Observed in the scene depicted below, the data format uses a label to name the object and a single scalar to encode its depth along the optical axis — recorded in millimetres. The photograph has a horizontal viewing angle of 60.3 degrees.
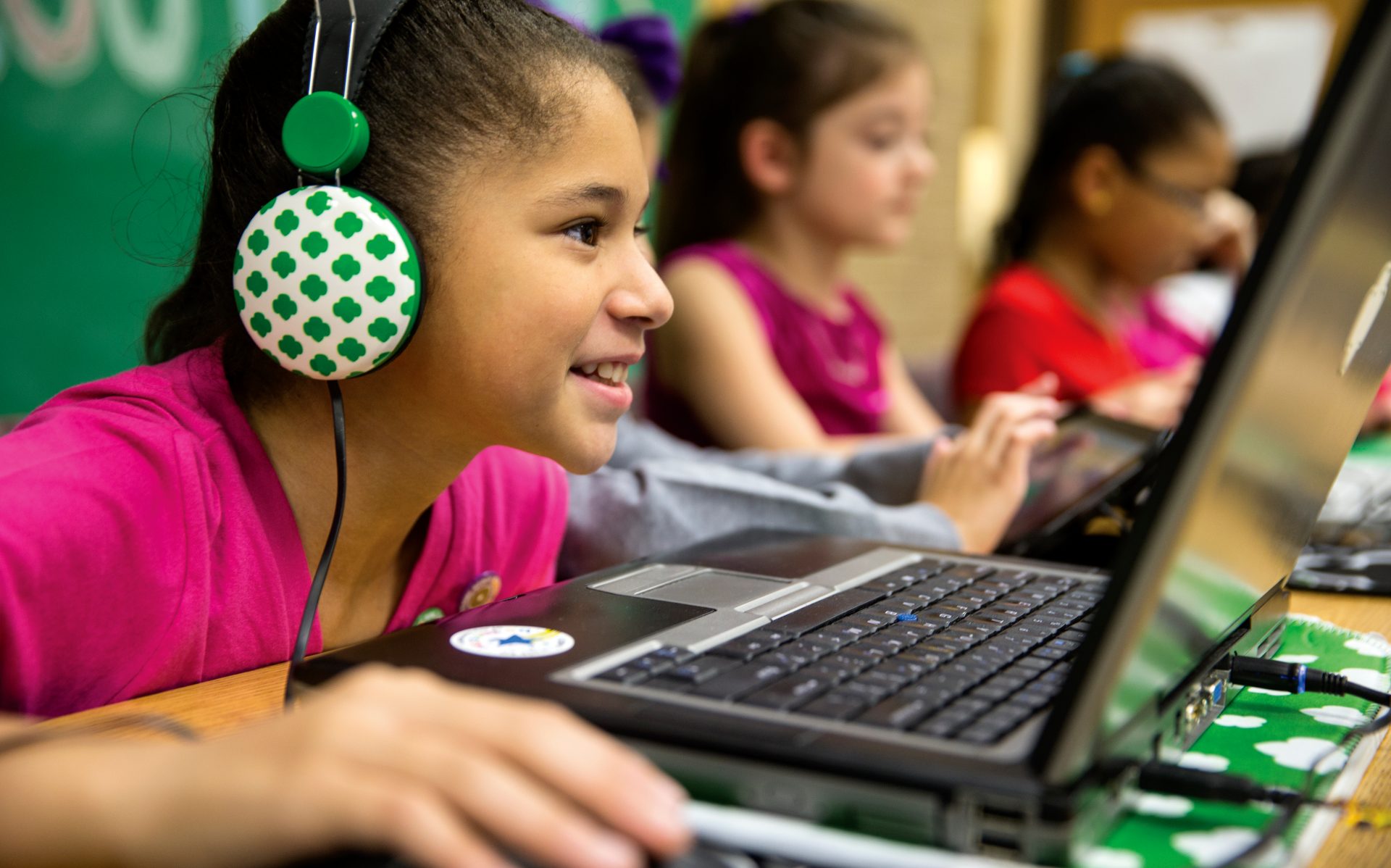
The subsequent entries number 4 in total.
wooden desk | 439
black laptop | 367
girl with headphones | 620
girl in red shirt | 1952
